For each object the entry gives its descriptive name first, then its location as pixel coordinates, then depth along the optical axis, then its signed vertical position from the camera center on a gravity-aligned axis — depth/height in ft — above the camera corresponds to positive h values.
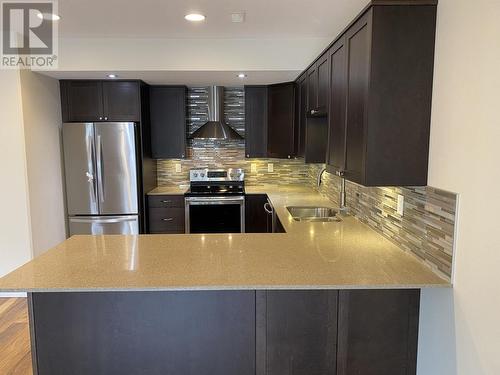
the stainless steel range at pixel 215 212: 13.88 -2.70
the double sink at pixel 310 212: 10.69 -2.10
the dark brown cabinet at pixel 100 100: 13.17 +1.57
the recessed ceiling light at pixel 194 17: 9.13 +3.27
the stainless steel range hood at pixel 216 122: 14.57 +0.87
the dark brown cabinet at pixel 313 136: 11.02 +0.22
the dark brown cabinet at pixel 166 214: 13.94 -2.80
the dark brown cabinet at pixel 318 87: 8.69 +1.49
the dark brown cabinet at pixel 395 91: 5.48 +0.82
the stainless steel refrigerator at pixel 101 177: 12.87 -1.27
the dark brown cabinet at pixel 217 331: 5.46 -2.90
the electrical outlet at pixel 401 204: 6.51 -1.12
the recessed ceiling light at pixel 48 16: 9.04 +3.25
